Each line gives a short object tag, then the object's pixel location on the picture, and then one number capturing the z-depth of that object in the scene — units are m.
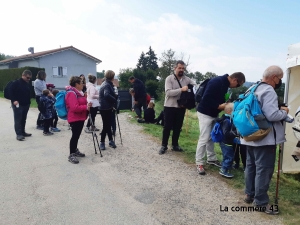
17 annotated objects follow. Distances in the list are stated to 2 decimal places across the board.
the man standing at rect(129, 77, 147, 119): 10.14
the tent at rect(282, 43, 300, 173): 4.06
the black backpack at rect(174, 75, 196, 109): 5.16
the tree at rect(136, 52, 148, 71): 51.41
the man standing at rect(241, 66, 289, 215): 3.03
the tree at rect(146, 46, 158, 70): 51.69
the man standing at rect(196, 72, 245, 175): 4.21
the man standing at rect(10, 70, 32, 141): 6.63
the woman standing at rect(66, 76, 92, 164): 4.84
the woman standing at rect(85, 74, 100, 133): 7.21
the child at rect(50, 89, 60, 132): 7.80
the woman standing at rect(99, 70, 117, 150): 5.60
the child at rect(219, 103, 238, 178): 4.02
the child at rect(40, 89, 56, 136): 7.34
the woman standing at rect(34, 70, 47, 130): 7.60
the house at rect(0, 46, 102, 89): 28.33
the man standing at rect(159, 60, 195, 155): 5.15
